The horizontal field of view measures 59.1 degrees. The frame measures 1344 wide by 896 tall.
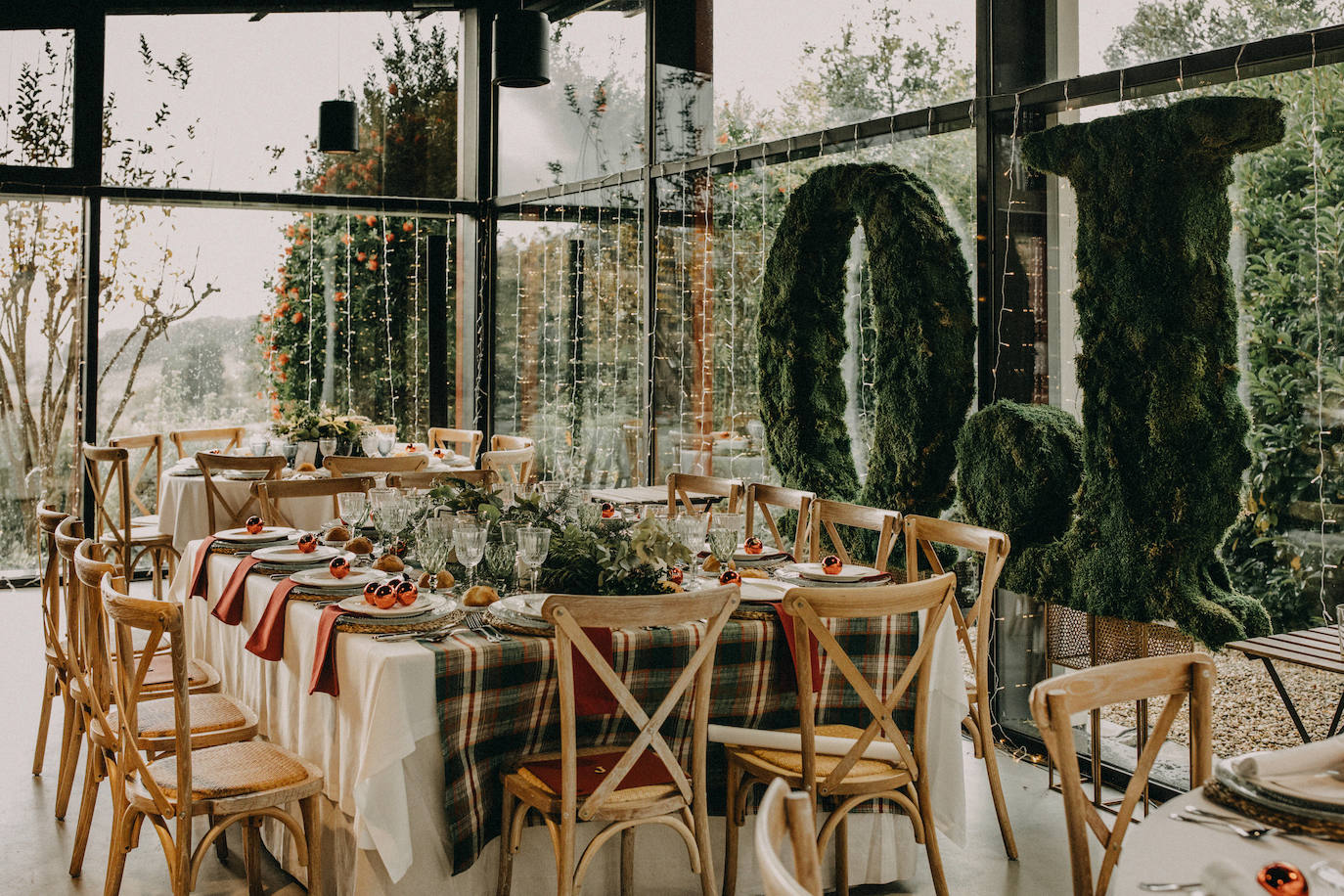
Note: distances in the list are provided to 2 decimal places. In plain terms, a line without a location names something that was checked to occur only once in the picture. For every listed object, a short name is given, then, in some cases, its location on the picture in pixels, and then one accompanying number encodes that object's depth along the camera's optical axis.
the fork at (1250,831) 1.48
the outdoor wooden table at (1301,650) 3.15
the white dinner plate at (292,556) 3.48
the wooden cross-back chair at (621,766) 2.52
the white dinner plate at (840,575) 3.40
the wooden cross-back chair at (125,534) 5.73
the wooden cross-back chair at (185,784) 2.64
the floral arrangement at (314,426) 6.36
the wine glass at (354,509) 3.85
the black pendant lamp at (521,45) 5.60
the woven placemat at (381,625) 2.78
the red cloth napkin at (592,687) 2.81
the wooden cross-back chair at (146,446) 6.61
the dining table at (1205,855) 1.35
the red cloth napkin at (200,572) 3.72
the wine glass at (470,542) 3.09
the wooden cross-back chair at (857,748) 2.68
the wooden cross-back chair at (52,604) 3.64
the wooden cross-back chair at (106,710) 2.92
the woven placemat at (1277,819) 1.47
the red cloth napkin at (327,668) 2.77
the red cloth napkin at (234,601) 3.38
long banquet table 2.58
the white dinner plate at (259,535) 3.82
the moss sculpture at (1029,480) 4.32
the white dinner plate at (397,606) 2.84
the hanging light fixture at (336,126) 7.46
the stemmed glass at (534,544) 3.01
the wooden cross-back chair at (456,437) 7.77
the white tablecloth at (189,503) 5.82
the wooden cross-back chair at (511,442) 7.56
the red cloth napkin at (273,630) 3.09
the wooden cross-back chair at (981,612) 3.39
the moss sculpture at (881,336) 4.71
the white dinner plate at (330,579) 3.15
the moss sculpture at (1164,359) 3.80
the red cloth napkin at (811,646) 3.00
